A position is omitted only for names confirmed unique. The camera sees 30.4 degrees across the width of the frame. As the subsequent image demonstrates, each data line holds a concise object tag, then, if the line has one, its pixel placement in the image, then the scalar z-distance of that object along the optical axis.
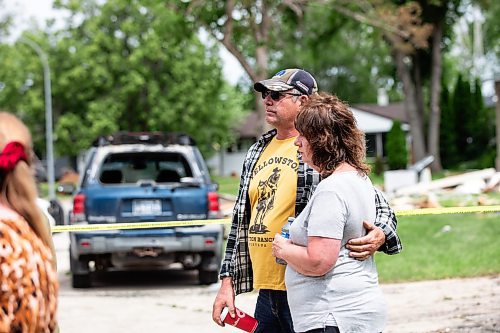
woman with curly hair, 3.51
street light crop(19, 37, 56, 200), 36.92
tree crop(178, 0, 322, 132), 27.48
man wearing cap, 4.14
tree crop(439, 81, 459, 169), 47.31
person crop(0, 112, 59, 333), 2.65
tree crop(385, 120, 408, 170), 35.09
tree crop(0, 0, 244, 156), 57.28
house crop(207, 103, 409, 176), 68.44
